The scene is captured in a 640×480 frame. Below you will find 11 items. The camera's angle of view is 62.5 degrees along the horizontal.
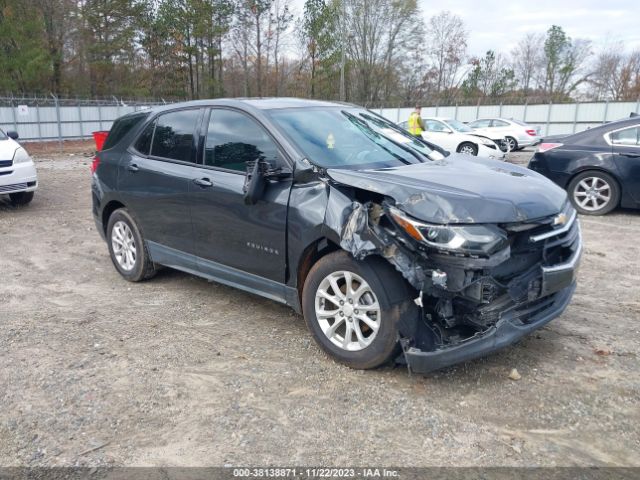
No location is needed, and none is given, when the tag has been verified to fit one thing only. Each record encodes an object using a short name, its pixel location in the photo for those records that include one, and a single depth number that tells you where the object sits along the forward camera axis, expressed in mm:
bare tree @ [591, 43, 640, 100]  48594
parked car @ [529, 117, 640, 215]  7984
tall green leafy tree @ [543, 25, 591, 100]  48969
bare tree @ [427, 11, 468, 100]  51750
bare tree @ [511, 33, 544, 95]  51125
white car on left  8766
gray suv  3127
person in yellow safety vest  13562
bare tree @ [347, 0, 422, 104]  48219
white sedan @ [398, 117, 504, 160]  15625
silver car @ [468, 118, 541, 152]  21188
